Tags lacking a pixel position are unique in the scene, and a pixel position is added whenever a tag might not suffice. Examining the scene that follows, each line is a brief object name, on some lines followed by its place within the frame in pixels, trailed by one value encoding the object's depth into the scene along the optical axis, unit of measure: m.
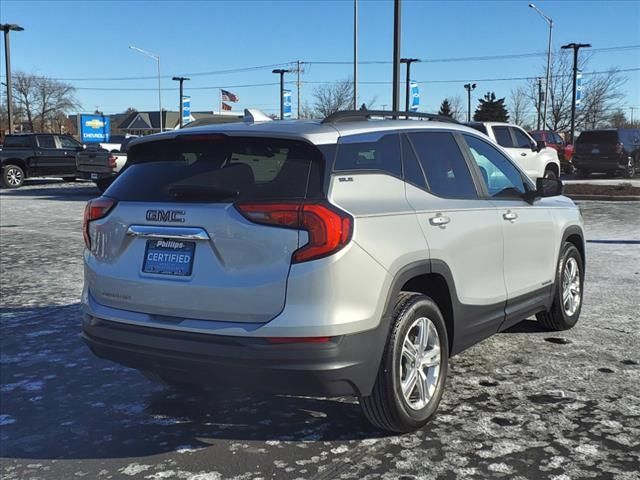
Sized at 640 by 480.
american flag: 53.47
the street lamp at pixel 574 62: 40.41
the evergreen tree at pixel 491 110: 66.38
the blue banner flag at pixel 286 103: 42.47
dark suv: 25.38
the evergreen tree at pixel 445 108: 79.19
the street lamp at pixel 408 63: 46.03
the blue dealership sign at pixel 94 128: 48.31
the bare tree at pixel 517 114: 73.44
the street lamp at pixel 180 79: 58.16
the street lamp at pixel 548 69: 36.82
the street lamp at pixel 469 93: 75.44
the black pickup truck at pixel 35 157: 24.11
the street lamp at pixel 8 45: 35.31
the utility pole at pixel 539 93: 56.40
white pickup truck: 15.56
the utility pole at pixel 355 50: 27.92
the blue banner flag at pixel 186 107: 49.37
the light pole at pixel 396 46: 17.05
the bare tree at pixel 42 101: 89.81
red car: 26.97
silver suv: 3.07
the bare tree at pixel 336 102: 64.69
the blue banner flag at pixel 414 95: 29.16
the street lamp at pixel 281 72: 51.59
